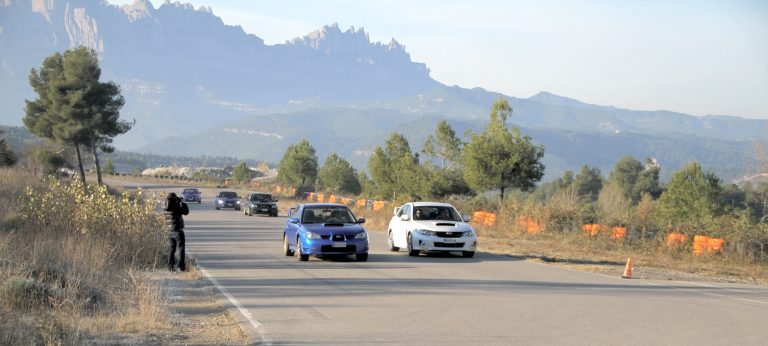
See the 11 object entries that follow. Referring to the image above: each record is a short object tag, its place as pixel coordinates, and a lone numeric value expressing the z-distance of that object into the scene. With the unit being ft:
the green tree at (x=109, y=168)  396.37
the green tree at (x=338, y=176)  349.20
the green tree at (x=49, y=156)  214.51
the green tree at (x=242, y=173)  436.76
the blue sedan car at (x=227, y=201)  186.19
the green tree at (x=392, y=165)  262.26
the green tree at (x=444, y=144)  242.58
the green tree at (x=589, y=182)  409.08
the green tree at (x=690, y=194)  216.74
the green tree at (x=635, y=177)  355.97
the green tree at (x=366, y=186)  315.04
